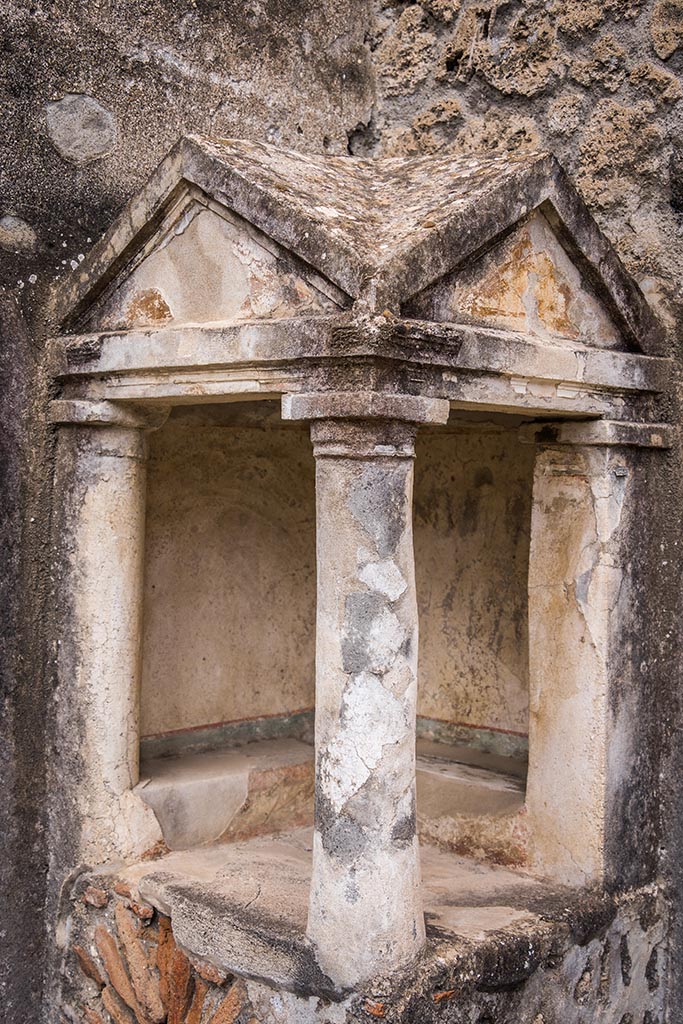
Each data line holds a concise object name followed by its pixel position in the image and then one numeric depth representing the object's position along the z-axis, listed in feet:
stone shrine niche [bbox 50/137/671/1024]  10.89
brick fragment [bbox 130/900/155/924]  13.08
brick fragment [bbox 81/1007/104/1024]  13.53
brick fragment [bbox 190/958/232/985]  12.13
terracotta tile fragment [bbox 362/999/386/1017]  10.50
